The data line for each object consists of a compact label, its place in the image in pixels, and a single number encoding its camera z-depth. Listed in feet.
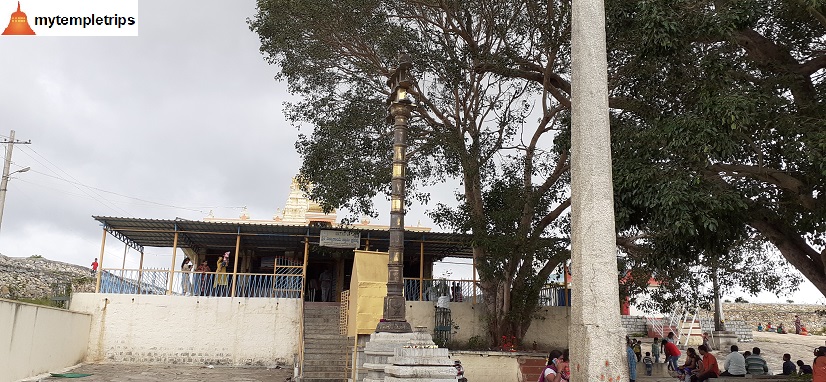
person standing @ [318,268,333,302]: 75.66
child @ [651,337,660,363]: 60.13
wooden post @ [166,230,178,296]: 56.90
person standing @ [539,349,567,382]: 24.27
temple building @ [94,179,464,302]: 59.31
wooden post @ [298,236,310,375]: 48.48
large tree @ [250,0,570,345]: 47.32
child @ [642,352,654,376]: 54.69
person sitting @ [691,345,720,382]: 37.19
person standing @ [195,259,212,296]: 58.80
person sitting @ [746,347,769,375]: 41.29
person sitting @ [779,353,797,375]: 42.14
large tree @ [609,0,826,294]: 27.76
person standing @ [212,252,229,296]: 58.90
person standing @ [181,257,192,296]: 58.13
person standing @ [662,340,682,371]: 52.27
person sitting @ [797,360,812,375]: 41.88
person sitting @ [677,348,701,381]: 40.71
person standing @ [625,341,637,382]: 42.93
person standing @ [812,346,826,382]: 28.19
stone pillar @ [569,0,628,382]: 16.47
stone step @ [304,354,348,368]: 48.74
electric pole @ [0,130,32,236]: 73.42
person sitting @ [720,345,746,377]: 39.11
